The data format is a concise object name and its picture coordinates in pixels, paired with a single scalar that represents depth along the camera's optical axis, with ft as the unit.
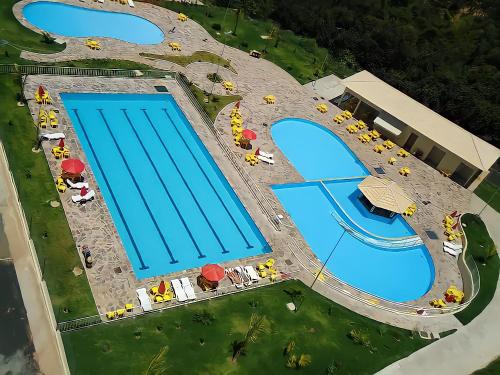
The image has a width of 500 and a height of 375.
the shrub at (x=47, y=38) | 134.92
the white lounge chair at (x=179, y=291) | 84.38
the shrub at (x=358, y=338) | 87.56
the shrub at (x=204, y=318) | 82.23
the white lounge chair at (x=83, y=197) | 94.73
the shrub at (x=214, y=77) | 148.24
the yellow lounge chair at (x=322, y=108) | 152.83
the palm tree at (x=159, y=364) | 69.36
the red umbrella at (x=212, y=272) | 86.70
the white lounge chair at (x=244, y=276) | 91.86
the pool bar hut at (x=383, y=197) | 117.29
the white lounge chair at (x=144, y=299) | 80.84
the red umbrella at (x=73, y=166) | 96.22
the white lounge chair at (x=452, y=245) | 117.56
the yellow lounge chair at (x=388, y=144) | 146.20
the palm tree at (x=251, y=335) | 78.64
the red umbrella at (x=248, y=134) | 124.88
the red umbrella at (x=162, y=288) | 83.29
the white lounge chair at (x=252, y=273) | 92.73
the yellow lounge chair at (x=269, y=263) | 96.02
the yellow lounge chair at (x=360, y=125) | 151.12
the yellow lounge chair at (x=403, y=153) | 145.48
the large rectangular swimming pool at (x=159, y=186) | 96.37
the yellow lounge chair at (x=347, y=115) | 153.99
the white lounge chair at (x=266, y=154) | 124.57
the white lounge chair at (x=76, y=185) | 96.85
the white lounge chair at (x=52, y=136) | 105.29
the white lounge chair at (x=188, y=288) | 85.35
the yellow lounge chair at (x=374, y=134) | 148.05
